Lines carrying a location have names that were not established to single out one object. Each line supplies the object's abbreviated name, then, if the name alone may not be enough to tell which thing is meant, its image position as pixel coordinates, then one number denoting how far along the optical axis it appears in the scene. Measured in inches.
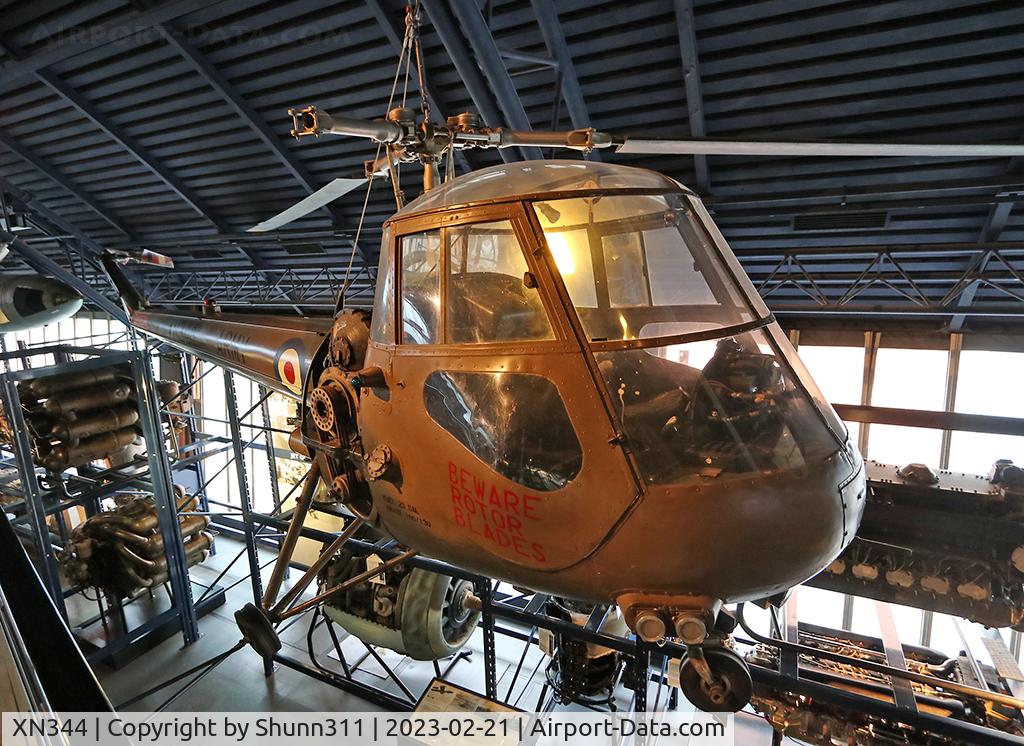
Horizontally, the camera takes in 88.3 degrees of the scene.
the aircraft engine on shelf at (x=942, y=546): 135.1
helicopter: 73.4
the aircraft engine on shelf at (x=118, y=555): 267.6
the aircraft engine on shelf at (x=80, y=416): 262.2
